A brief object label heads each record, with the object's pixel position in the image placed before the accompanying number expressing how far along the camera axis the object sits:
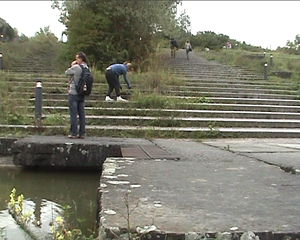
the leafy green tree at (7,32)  27.73
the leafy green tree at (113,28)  17.94
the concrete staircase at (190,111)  8.34
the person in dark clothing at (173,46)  28.28
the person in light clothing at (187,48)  27.61
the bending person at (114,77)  10.86
